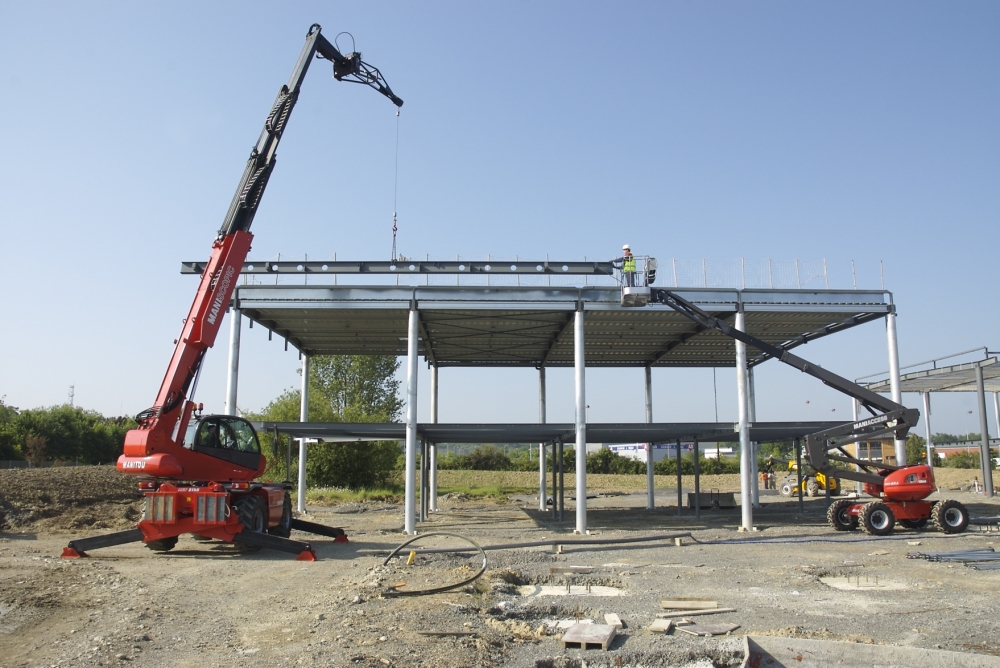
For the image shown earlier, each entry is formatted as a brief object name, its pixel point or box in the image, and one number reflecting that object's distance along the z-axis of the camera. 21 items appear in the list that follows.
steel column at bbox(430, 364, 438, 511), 28.14
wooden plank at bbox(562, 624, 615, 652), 7.77
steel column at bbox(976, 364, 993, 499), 30.01
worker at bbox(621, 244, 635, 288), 20.22
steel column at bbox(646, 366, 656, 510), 29.42
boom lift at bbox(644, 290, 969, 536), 18.53
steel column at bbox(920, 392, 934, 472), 33.46
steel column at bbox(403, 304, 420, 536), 19.73
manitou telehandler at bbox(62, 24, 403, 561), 14.17
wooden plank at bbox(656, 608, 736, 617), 9.45
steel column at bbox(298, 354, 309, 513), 26.19
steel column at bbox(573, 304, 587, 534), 19.78
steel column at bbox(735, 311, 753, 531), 20.17
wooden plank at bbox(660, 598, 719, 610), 9.78
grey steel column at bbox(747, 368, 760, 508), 29.48
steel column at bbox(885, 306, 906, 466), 21.14
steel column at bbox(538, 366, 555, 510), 28.34
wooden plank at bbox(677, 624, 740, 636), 8.37
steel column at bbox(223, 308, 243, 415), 20.45
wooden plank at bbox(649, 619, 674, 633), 8.43
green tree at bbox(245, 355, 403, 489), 42.75
